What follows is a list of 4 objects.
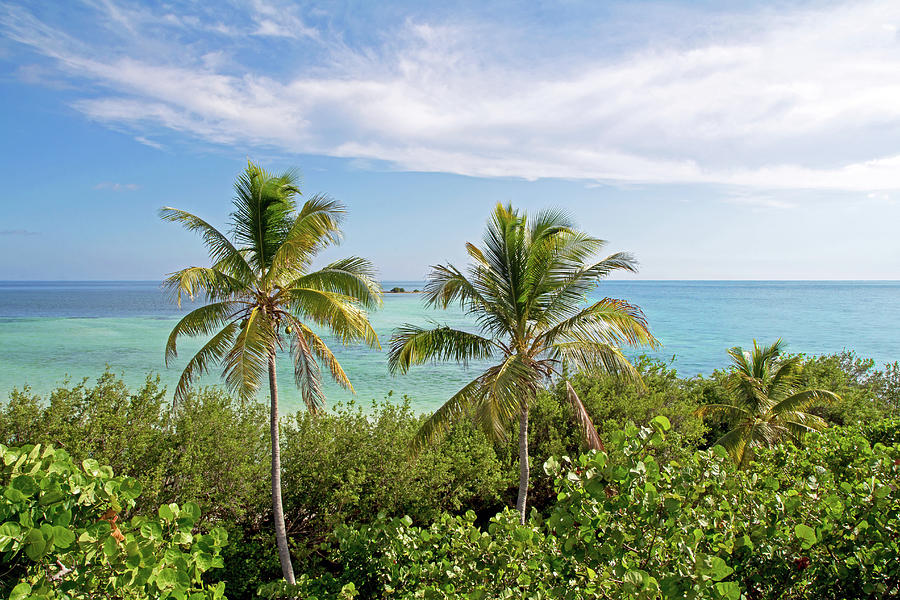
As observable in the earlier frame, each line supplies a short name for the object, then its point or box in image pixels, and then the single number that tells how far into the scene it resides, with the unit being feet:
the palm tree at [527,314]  32.76
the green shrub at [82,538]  9.91
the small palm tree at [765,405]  50.44
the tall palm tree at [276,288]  31.45
